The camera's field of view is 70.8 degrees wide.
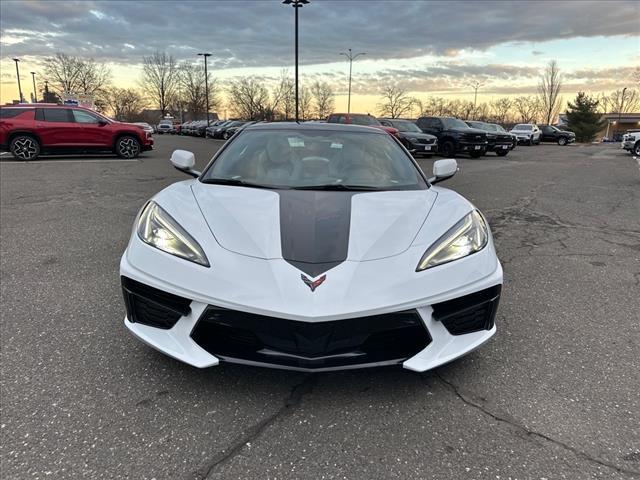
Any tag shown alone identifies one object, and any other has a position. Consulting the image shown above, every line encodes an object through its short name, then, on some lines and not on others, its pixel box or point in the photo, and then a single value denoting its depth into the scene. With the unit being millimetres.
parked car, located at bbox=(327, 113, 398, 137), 17938
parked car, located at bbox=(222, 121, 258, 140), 36406
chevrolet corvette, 2043
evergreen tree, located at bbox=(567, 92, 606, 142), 62844
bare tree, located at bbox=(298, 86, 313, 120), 76762
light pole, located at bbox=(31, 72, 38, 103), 69612
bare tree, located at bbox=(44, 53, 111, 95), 69394
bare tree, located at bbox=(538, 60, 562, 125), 75169
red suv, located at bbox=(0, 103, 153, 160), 13523
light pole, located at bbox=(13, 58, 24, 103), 62769
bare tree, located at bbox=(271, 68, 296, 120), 75312
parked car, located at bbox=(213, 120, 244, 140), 37281
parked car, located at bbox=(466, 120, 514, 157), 20062
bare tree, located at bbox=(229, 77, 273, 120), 80125
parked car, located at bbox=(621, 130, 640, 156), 24269
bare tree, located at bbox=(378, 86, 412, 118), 82938
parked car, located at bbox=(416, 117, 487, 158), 18672
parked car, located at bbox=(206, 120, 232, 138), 39062
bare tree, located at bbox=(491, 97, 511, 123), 91125
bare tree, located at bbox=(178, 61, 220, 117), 75562
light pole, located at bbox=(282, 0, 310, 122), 26609
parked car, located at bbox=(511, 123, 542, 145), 35656
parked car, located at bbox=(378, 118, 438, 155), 18078
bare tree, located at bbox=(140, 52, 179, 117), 74688
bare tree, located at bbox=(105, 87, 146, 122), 80938
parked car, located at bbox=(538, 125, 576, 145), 40781
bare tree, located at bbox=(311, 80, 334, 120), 79500
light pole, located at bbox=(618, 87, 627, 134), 96750
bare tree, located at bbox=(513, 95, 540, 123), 87269
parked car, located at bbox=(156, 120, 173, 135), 59441
